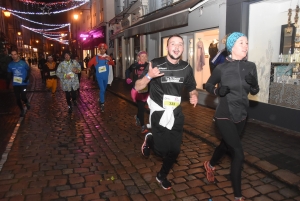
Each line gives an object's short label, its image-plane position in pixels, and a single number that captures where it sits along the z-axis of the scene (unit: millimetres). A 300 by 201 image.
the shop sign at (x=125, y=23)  18866
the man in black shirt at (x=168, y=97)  3256
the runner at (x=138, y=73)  6128
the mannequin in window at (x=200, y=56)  9922
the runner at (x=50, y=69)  10938
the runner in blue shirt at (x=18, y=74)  7977
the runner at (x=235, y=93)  3121
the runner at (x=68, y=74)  8430
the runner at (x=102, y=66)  8445
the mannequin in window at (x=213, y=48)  8922
